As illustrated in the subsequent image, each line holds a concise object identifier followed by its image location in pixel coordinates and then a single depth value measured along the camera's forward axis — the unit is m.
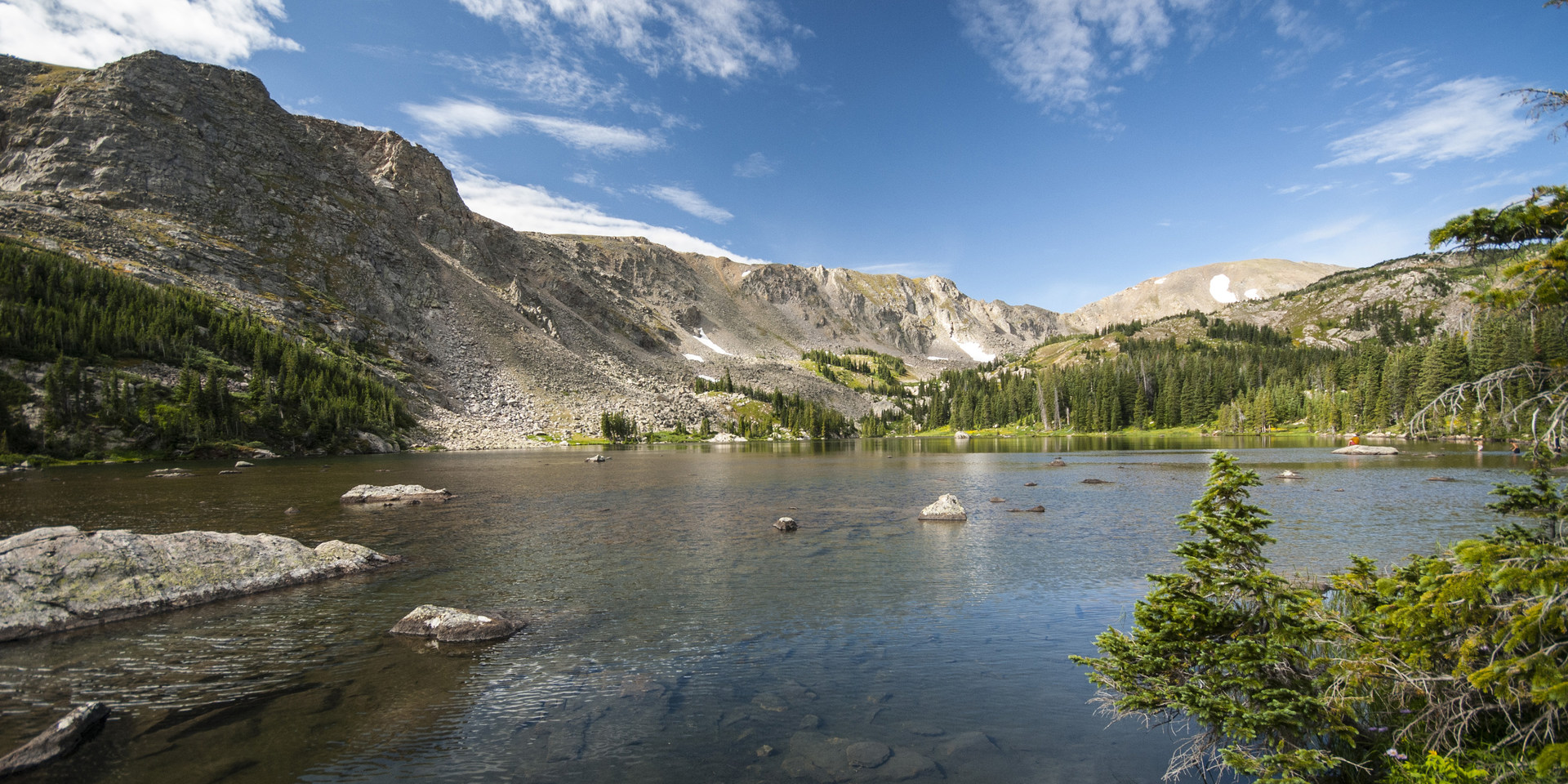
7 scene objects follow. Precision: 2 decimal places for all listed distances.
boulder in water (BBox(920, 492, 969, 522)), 42.69
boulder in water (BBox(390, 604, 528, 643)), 19.73
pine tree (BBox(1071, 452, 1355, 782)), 9.98
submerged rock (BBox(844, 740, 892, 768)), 12.60
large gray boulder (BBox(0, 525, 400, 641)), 20.53
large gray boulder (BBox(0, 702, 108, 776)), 12.05
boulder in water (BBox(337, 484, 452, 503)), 51.12
